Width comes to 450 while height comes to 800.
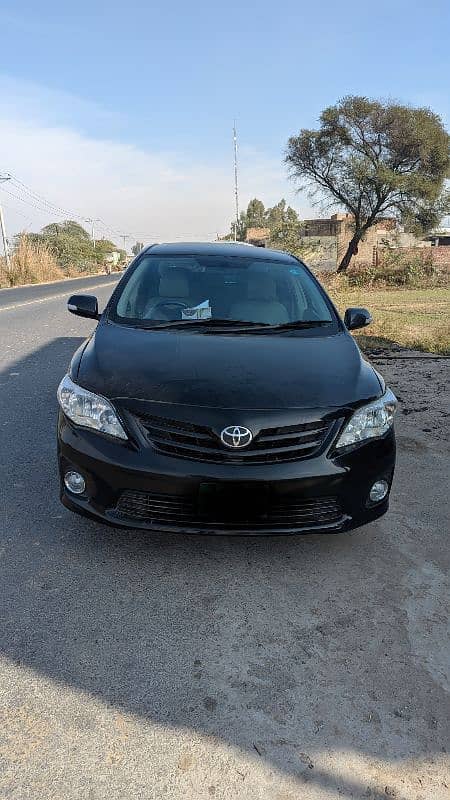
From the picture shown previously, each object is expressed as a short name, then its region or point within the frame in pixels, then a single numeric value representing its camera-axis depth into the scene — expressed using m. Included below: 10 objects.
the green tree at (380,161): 26.27
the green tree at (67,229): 86.09
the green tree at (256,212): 89.25
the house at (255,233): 53.64
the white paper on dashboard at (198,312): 3.69
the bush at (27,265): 26.90
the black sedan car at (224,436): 2.52
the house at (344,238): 27.48
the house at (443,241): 49.53
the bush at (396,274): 24.33
